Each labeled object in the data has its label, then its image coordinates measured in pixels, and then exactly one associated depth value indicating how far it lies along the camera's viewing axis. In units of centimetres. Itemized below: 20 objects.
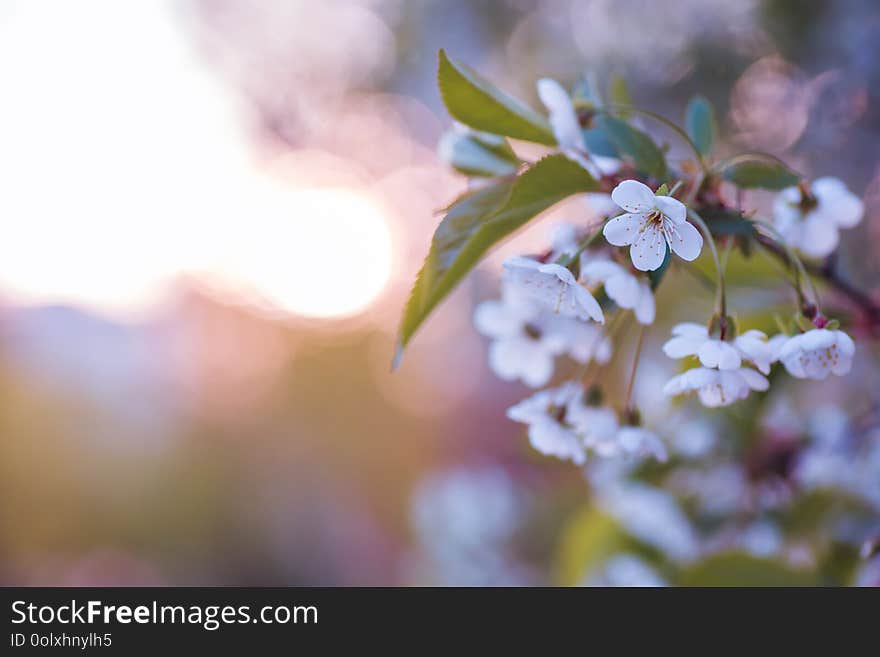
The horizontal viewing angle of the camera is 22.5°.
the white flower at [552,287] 54
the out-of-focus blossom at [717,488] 70
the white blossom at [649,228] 52
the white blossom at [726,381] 55
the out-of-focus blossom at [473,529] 156
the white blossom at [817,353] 55
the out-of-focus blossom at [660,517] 71
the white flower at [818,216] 60
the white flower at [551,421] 58
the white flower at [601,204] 58
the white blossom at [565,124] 57
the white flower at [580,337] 60
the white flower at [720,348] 55
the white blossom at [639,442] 58
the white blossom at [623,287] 56
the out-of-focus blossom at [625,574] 71
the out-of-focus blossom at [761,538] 69
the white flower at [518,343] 60
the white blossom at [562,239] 58
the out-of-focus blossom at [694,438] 70
